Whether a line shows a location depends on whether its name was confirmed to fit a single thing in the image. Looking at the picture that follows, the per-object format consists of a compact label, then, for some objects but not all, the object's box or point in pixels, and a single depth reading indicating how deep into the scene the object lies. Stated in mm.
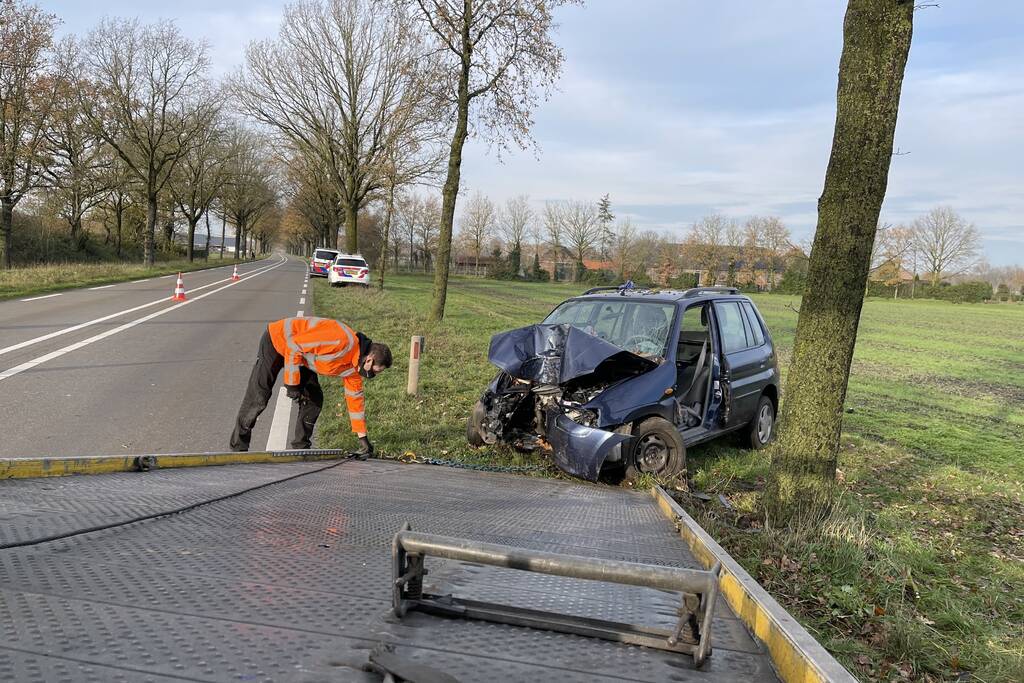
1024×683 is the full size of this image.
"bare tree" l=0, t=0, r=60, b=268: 26484
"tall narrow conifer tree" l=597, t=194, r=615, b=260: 76250
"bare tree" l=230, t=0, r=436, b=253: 32062
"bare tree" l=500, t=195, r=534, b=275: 78688
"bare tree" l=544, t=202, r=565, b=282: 76812
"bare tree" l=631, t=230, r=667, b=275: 75500
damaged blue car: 5539
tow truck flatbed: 1782
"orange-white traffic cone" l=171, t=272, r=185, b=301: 20078
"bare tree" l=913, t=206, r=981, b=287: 78188
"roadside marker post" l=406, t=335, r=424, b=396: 8719
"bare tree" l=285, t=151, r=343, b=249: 37372
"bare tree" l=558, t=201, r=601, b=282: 76250
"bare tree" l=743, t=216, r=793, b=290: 73875
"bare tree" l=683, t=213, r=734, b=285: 76688
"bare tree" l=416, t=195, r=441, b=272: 69750
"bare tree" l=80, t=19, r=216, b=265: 34250
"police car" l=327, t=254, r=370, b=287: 30172
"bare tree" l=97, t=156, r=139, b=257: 40031
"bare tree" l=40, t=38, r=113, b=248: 31281
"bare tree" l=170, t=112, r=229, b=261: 43484
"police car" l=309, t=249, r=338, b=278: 39072
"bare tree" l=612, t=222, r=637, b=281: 75375
